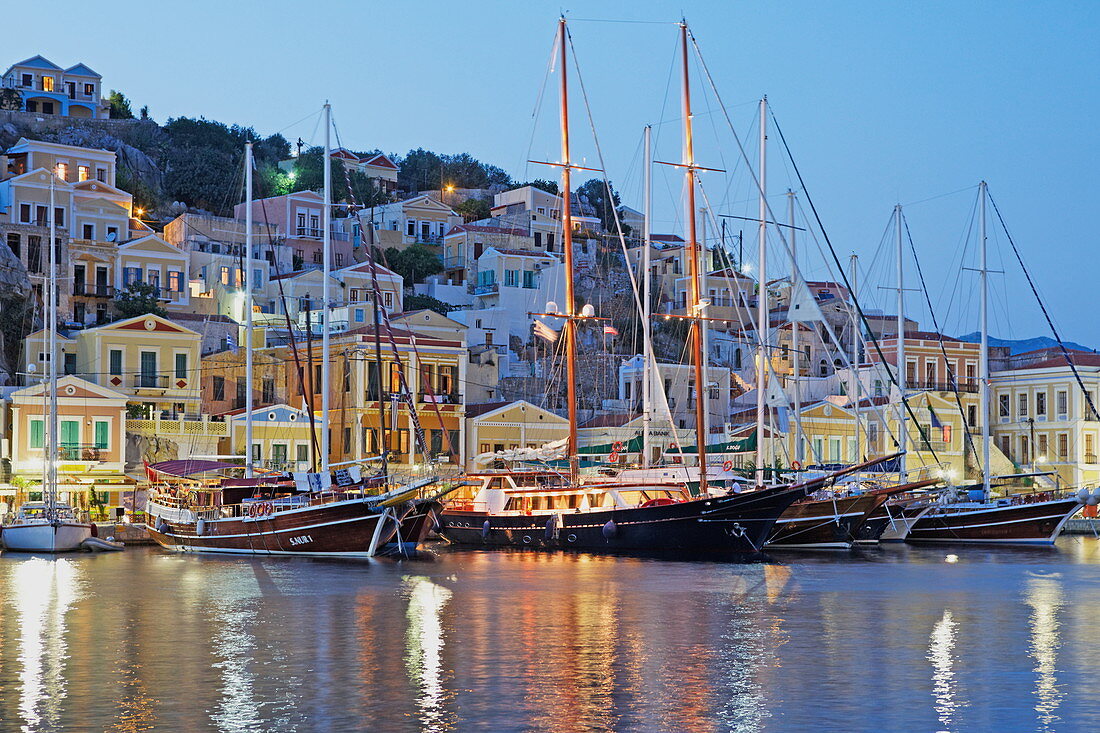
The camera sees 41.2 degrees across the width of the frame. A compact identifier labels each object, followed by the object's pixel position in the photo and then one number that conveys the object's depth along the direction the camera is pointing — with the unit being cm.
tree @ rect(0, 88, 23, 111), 11850
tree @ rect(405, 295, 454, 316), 9719
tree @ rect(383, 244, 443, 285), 10619
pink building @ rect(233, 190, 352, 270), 10444
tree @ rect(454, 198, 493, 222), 12564
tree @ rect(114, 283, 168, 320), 8011
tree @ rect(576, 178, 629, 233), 13890
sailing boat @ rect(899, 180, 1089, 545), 6094
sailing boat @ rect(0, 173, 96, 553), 5278
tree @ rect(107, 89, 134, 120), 13150
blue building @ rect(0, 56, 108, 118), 12106
